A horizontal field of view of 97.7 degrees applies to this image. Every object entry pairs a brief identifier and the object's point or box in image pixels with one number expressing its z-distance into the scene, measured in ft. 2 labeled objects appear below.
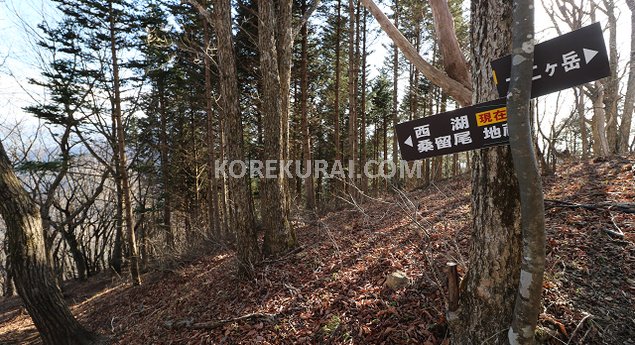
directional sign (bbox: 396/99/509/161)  5.43
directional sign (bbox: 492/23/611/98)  4.49
